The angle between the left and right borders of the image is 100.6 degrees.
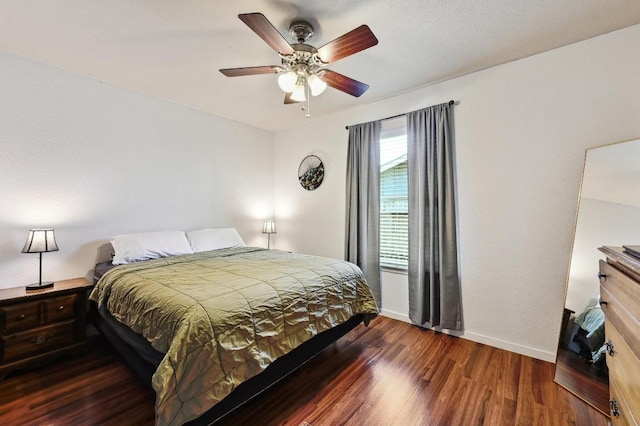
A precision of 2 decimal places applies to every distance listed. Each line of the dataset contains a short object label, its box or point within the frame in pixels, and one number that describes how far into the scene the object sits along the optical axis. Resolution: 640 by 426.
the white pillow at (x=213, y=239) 3.25
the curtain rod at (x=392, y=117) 3.07
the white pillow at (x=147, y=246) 2.64
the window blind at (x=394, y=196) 3.14
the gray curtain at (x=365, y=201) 3.24
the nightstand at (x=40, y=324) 1.98
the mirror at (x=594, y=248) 1.75
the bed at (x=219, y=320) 1.31
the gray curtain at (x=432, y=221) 2.66
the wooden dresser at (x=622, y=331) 1.04
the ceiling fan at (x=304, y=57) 1.57
